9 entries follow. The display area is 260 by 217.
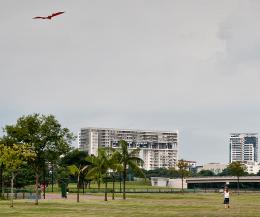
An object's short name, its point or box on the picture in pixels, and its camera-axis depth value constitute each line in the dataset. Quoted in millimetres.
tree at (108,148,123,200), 86812
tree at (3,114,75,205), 68875
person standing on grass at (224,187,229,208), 60344
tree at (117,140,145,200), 87375
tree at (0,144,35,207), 58062
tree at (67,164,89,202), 77088
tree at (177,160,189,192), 160000
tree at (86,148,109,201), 86688
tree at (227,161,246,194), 168000
